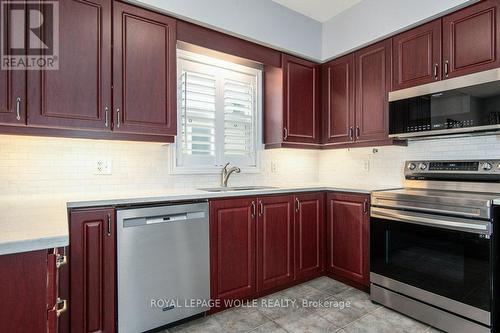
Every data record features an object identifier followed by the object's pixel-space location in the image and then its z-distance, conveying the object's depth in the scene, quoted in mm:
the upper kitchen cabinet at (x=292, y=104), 2869
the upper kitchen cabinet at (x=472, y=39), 1945
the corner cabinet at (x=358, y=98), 2600
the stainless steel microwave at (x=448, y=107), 1935
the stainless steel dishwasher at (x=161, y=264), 1771
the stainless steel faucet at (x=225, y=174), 2678
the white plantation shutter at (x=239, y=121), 2850
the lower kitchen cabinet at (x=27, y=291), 793
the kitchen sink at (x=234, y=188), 2499
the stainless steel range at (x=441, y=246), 1731
